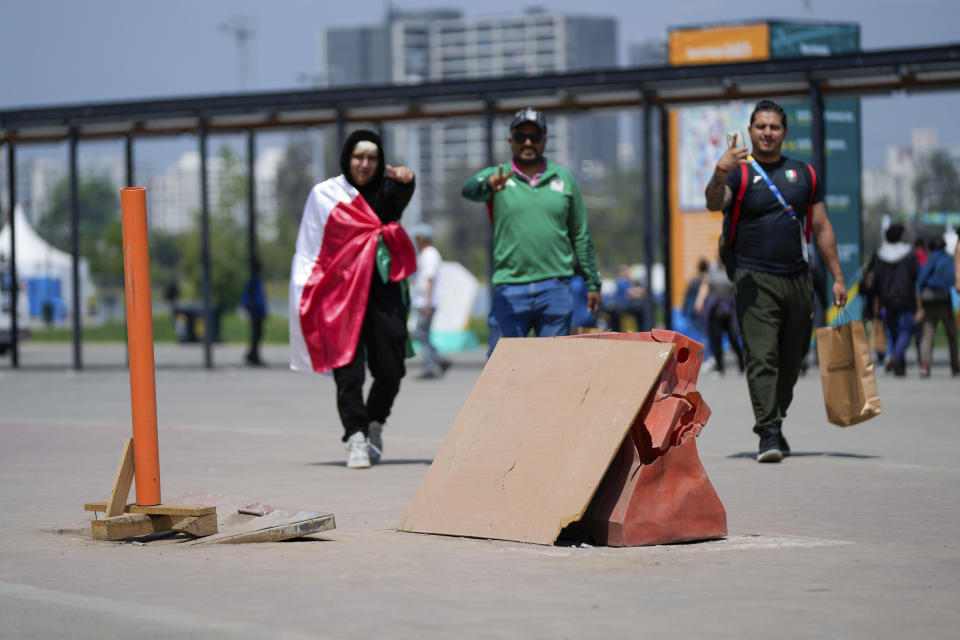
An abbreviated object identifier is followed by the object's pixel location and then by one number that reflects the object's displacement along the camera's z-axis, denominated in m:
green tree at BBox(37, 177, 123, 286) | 77.88
